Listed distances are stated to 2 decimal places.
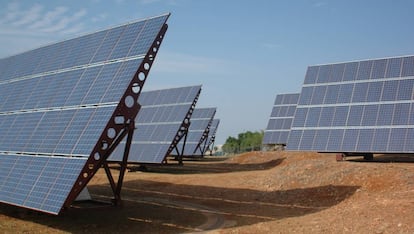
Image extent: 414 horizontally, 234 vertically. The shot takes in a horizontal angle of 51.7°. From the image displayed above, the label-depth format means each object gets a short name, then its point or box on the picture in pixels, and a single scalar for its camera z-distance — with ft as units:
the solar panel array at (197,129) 153.29
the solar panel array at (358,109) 71.67
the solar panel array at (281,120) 150.71
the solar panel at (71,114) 38.83
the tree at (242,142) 267.72
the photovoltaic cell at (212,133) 214.92
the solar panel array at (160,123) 94.43
